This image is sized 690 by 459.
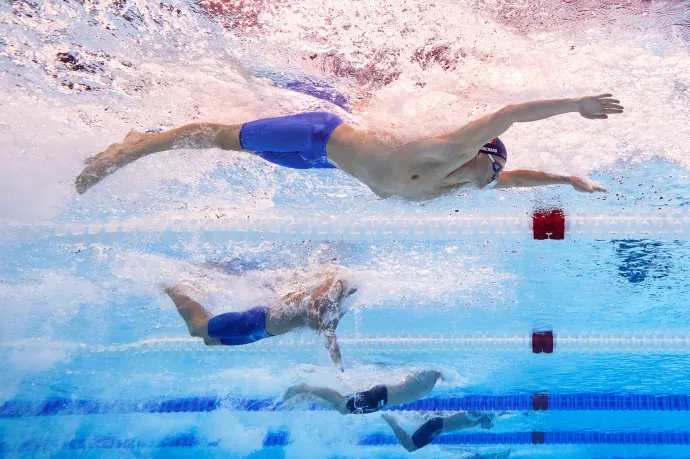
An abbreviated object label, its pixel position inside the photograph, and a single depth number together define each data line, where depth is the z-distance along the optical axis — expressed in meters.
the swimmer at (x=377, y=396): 10.50
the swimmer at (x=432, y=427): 11.47
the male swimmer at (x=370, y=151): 5.91
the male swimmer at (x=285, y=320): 8.62
